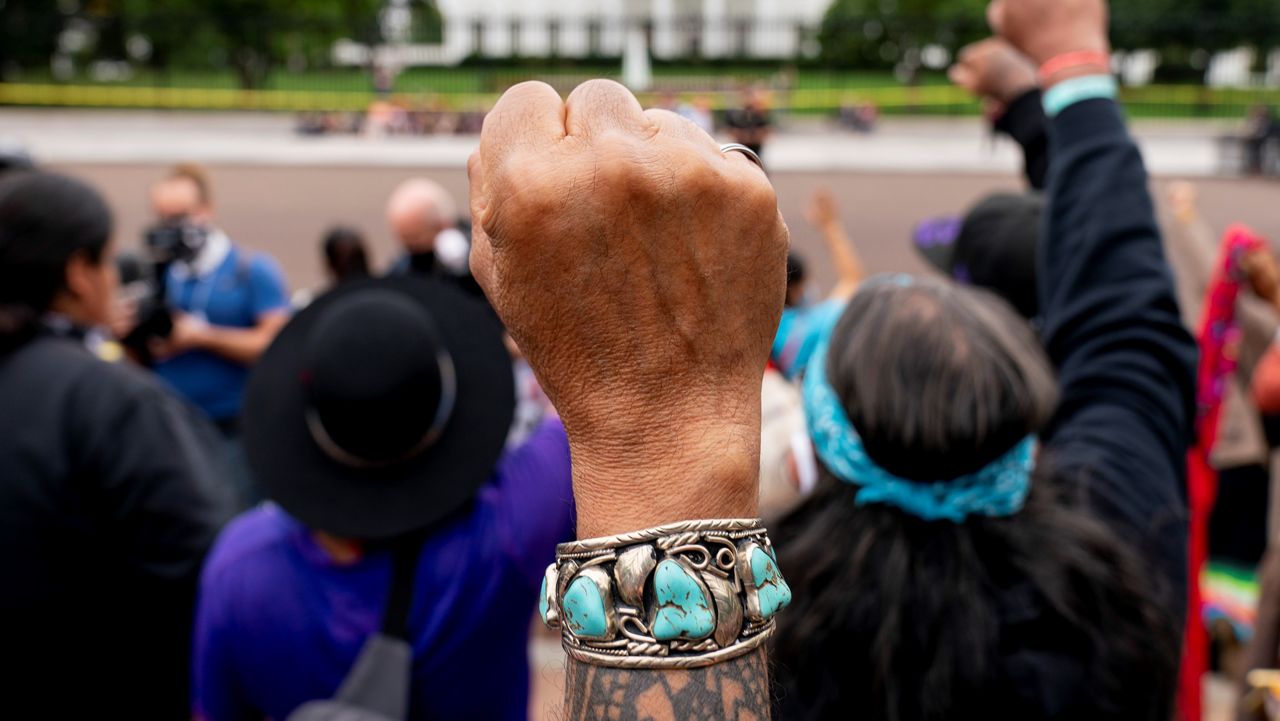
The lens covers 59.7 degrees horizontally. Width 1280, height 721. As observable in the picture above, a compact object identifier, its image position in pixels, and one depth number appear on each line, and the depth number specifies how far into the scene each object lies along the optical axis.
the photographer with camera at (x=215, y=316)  4.97
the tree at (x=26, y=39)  29.97
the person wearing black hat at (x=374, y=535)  2.00
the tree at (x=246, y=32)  25.69
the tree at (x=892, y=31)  27.88
